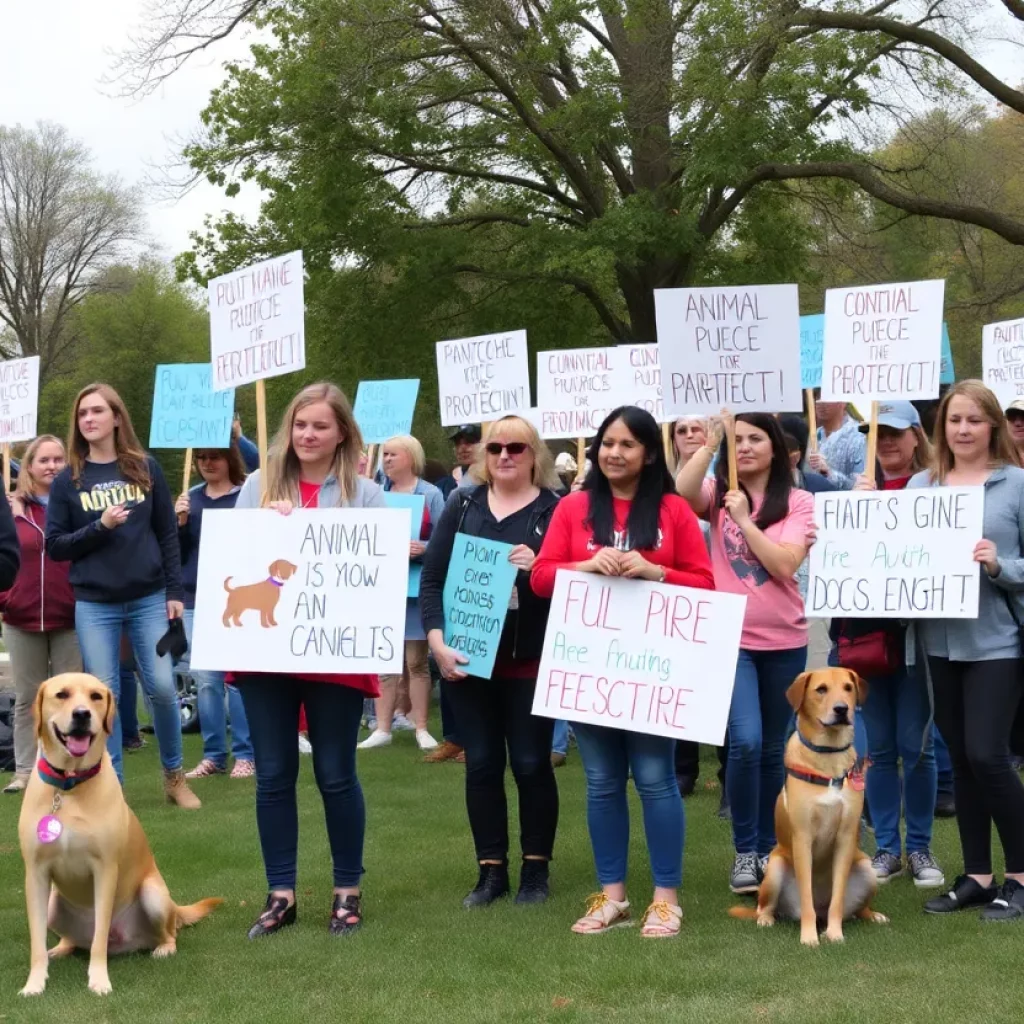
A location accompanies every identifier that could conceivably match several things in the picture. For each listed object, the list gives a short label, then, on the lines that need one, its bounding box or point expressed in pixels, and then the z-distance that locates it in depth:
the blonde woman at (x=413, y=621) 10.13
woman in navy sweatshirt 7.79
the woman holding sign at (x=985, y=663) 5.57
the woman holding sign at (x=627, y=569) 5.54
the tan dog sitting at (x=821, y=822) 5.40
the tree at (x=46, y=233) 46.75
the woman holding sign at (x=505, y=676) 6.00
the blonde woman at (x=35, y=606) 8.62
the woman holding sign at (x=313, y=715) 5.63
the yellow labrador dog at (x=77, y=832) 5.07
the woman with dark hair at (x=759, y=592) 5.97
